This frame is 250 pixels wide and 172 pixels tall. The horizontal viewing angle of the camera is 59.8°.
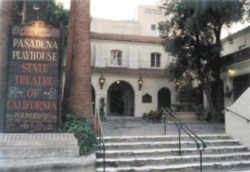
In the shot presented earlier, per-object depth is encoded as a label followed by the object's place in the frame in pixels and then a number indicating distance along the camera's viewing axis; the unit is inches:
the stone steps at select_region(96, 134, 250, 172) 227.6
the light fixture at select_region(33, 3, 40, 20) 282.2
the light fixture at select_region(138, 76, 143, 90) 681.0
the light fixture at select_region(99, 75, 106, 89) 649.6
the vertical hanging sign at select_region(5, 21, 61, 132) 230.2
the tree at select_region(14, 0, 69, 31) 540.5
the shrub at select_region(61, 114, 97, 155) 226.1
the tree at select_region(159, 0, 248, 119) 491.5
